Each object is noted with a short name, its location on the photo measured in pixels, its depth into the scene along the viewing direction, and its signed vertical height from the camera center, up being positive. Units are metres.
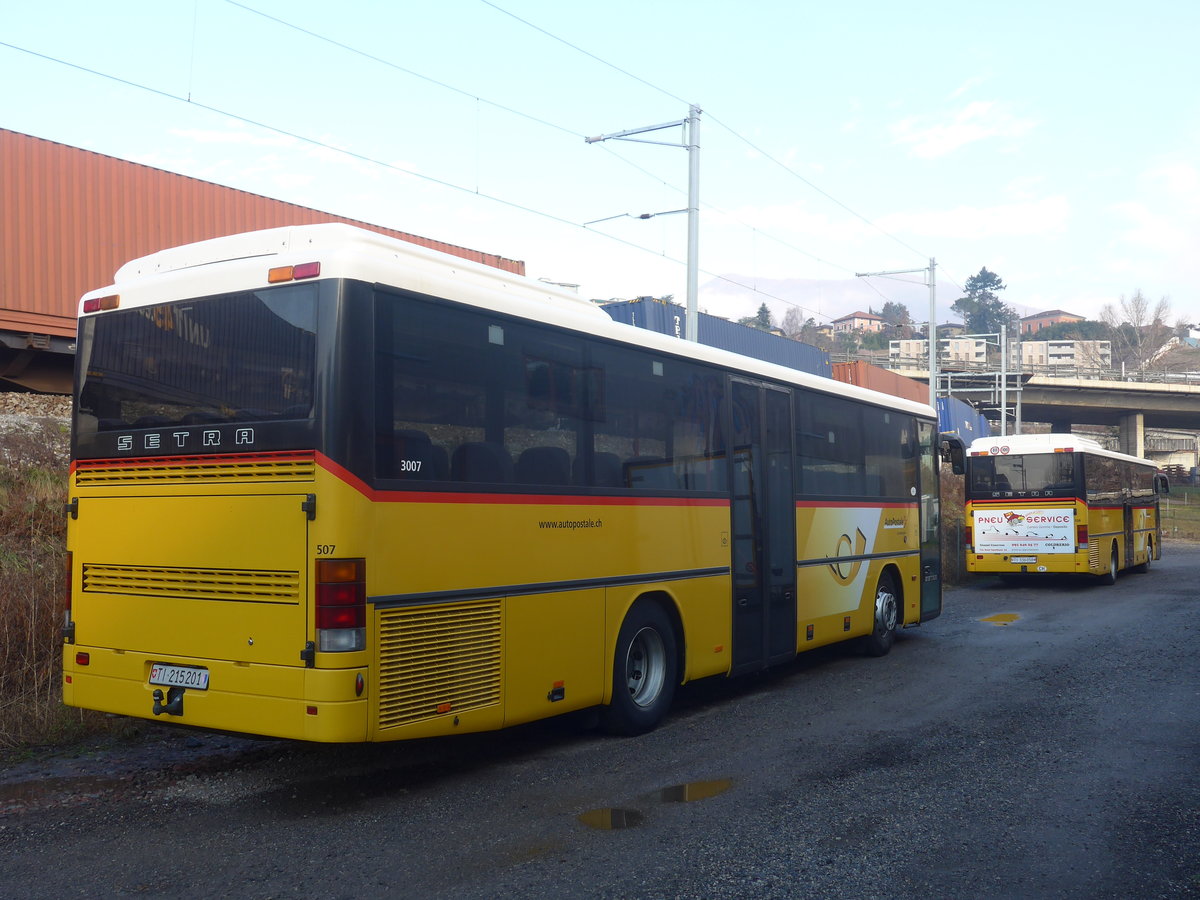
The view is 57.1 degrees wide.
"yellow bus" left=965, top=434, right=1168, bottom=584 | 20.94 -0.31
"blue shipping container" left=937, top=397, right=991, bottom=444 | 53.16 +3.66
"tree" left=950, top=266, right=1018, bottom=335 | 156.00 +26.64
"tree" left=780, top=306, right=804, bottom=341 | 159.59 +26.07
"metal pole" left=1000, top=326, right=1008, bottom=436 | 47.94 +5.05
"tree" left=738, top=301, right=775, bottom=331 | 146.38 +23.99
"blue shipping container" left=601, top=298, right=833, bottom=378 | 29.92 +4.80
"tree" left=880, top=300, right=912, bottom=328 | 187.38 +31.06
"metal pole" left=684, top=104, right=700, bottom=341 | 19.38 +5.02
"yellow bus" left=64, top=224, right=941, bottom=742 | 5.79 -0.06
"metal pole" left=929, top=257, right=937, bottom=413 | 34.00 +4.59
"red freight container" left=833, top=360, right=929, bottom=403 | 41.47 +4.46
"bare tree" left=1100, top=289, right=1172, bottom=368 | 111.88 +16.24
